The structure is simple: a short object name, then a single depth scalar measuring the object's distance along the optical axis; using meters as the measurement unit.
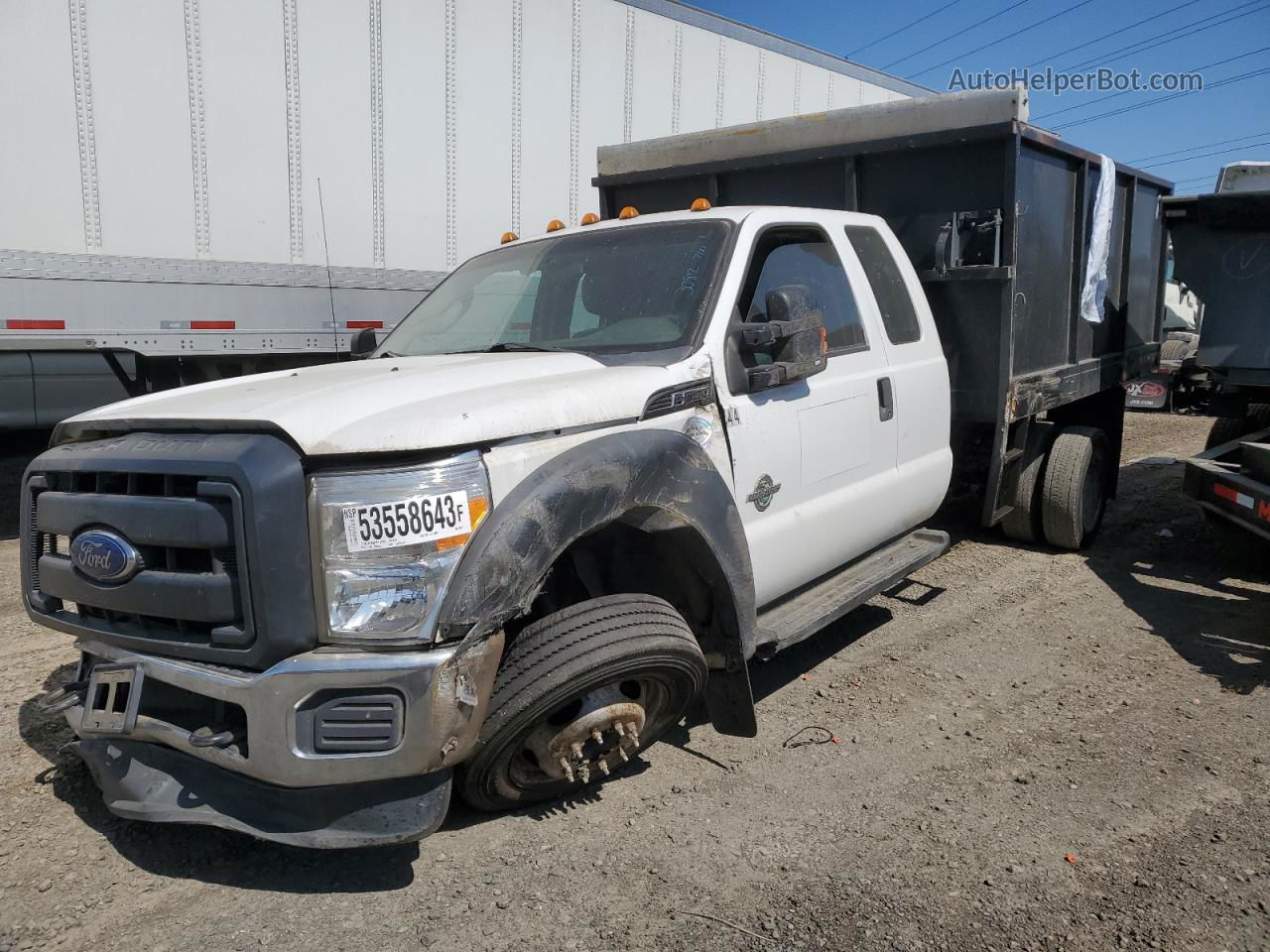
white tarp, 6.59
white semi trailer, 6.21
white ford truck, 2.49
